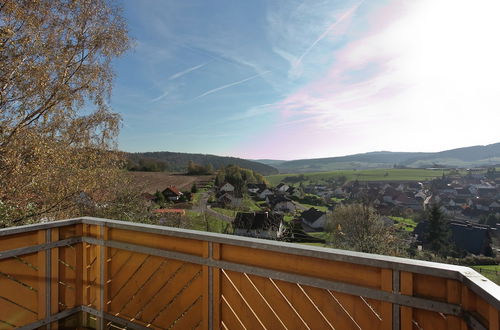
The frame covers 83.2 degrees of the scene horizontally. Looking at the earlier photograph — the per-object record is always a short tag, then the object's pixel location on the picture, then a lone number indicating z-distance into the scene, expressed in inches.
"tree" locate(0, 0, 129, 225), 322.3
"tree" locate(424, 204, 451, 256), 1040.0
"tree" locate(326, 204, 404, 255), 545.6
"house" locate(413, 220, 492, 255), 1034.1
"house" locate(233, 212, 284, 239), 586.9
